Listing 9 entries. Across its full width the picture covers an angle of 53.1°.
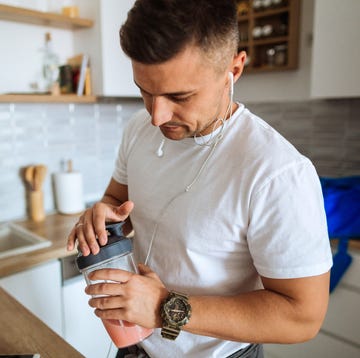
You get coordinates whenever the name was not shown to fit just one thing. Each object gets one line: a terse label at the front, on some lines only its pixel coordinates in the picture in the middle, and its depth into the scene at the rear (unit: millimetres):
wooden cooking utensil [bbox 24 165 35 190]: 1877
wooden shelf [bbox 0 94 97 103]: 1618
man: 628
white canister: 1985
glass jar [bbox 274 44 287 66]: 2172
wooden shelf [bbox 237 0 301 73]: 2102
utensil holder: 1916
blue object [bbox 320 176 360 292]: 1623
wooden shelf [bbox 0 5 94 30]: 1595
